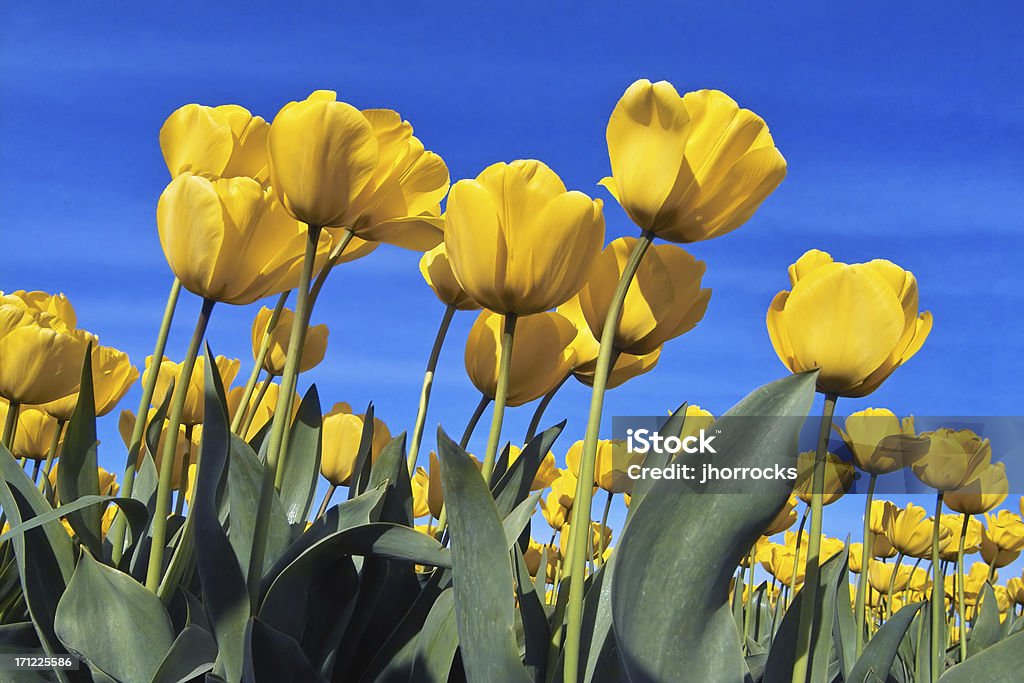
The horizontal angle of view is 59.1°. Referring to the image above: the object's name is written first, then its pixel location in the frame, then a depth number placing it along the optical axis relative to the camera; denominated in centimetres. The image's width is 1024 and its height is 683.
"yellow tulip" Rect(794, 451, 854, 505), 151
